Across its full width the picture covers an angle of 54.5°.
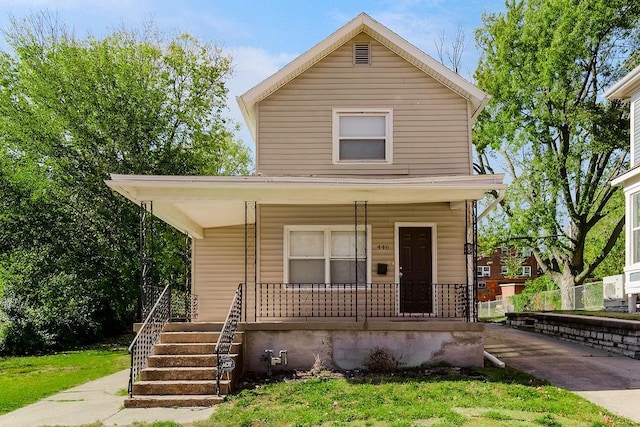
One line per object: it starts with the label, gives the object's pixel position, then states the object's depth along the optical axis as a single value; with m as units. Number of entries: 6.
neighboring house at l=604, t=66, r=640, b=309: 17.15
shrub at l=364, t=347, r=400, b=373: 11.20
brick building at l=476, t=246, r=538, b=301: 64.19
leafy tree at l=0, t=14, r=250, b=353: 20.16
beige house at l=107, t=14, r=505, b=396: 11.45
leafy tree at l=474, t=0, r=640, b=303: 24.81
